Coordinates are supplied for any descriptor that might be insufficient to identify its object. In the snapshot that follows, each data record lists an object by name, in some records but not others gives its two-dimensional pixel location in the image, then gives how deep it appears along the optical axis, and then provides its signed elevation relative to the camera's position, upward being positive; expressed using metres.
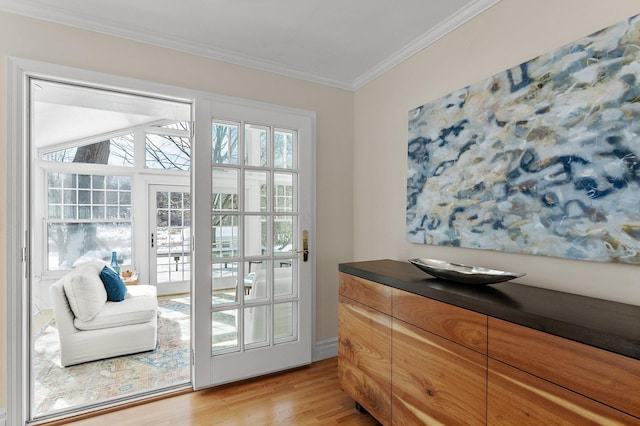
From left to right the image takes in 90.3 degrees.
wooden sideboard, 0.94 -0.56
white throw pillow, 2.72 -0.68
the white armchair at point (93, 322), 2.68 -0.93
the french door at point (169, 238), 5.09 -0.36
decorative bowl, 1.42 -0.29
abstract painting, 1.25 +0.28
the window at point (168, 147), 5.14 +1.15
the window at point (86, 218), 4.54 -0.02
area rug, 2.21 -1.26
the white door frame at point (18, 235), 1.84 -0.10
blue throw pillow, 3.15 -0.69
